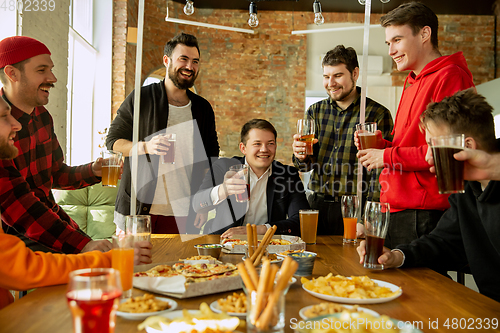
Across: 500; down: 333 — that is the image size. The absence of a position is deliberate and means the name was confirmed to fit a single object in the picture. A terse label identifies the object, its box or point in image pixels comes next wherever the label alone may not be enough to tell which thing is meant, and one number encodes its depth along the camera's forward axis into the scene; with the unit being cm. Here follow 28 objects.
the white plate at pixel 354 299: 97
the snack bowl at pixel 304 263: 124
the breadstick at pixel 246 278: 77
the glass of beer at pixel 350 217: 179
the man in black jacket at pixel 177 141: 259
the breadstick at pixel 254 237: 134
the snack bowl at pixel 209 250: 147
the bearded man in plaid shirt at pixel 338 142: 259
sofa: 429
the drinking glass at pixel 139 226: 123
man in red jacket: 185
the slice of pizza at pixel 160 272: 112
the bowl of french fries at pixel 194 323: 74
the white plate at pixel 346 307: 85
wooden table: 87
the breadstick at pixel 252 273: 78
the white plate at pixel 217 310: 87
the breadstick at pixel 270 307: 69
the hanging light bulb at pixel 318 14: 394
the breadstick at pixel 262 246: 125
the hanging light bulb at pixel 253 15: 398
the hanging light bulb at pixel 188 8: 381
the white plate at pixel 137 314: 86
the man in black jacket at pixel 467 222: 131
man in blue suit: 238
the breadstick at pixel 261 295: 70
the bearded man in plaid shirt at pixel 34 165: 156
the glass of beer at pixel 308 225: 180
